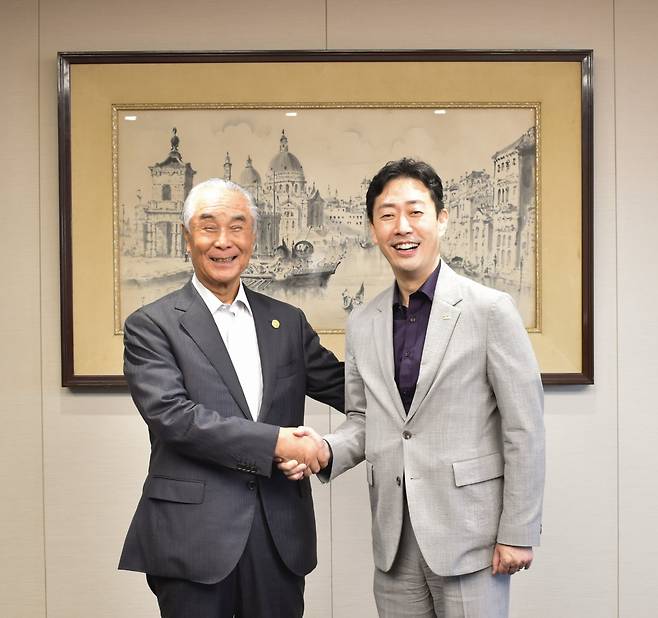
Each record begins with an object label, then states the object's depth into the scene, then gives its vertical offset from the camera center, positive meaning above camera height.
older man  1.86 -0.34
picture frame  2.73 +0.68
